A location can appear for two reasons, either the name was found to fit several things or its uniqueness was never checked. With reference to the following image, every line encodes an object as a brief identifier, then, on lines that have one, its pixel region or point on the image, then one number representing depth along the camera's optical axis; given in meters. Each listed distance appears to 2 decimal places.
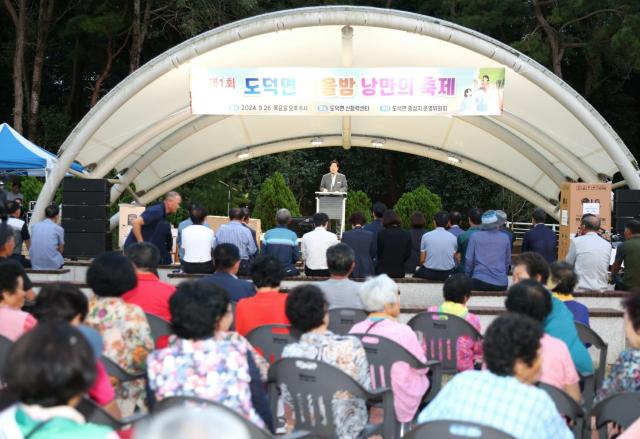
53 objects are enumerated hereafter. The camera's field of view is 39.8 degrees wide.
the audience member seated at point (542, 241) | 10.83
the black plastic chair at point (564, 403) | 4.16
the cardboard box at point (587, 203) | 12.05
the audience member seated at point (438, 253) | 10.26
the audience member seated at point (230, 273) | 6.34
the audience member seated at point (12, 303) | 4.95
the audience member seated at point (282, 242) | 10.23
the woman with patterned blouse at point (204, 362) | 3.82
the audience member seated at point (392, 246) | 10.24
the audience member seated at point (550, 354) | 4.46
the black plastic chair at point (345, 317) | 6.11
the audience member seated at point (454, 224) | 11.40
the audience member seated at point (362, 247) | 10.05
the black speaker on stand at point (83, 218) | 12.66
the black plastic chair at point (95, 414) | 3.27
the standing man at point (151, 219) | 9.67
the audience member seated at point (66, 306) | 3.96
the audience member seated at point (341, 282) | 6.65
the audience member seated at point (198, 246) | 10.02
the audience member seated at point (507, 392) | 3.41
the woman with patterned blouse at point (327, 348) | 4.44
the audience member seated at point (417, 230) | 11.69
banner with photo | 12.12
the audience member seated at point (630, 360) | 4.24
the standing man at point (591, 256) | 9.44
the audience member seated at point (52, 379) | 2.58
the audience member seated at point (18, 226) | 11.27
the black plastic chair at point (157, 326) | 5.26
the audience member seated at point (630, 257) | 9.50
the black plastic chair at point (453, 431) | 3.03
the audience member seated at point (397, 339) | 5.06
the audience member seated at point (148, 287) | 5.53
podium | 15.91
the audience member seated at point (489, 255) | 9.41
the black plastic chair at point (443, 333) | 5.97
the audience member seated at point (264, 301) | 5.56
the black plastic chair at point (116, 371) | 4.40
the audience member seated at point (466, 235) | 10.76
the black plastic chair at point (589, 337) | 6.03
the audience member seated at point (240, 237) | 10.09
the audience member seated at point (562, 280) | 5.92
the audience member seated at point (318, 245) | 10.23
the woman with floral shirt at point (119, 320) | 4.67
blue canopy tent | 16.67
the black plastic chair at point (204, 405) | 3.26
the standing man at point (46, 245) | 10.84
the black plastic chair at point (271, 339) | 5.17
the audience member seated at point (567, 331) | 5.07
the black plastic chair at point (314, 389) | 4.23
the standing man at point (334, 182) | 16.12
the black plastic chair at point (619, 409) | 3.89
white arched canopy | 11.63
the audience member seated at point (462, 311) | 6.00
